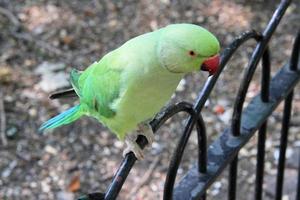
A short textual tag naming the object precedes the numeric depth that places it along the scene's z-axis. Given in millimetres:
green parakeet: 1630
